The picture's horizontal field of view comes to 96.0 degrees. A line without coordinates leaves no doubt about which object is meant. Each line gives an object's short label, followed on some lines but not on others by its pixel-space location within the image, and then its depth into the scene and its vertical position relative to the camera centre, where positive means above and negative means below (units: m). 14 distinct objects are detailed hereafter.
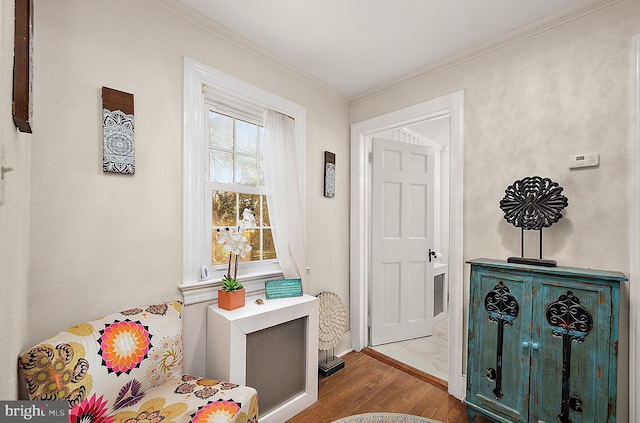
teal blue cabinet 1.48 -0.74
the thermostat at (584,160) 1.72 +0.33
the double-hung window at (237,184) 2.11 +0.21
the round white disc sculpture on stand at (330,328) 2.55 -1.08
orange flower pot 1.86 -0.58
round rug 1.96 -1.42
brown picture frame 0.82 +0.41
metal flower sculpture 1.77 +0.07
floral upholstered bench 1.16 -0.75
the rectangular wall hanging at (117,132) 1.52 +0.42
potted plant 1.87 -0.28
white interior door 3.10 -0.33
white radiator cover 1.74 -0.93
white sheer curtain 2.33 +0.16
